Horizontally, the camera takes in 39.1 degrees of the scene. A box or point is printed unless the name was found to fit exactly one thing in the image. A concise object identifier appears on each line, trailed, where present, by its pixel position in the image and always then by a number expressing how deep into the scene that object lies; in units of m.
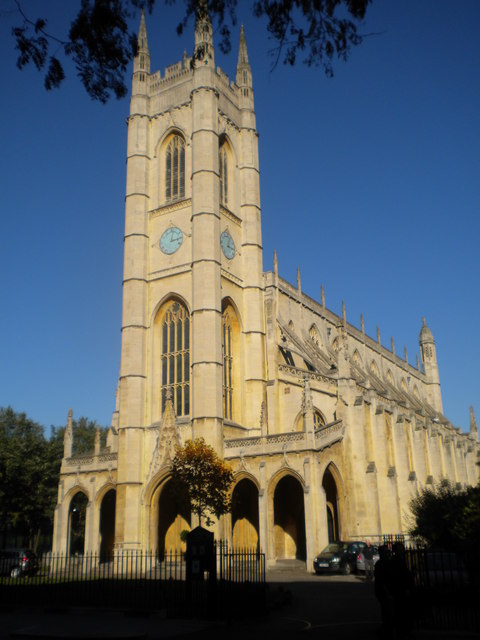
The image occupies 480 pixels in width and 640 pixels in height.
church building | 33.44
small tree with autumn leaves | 29.89
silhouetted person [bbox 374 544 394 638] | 10.73
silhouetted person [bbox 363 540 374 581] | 24.31
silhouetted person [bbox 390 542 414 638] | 11.03
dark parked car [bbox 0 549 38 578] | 27.77
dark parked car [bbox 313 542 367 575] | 26.48
